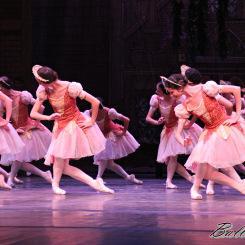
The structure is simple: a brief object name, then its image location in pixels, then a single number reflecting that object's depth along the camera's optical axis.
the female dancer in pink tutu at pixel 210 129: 12.03
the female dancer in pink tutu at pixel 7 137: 14.35
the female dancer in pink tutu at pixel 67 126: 13.13
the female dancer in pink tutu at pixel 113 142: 16.53
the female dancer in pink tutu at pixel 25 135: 15.94
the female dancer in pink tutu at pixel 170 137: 15.35
